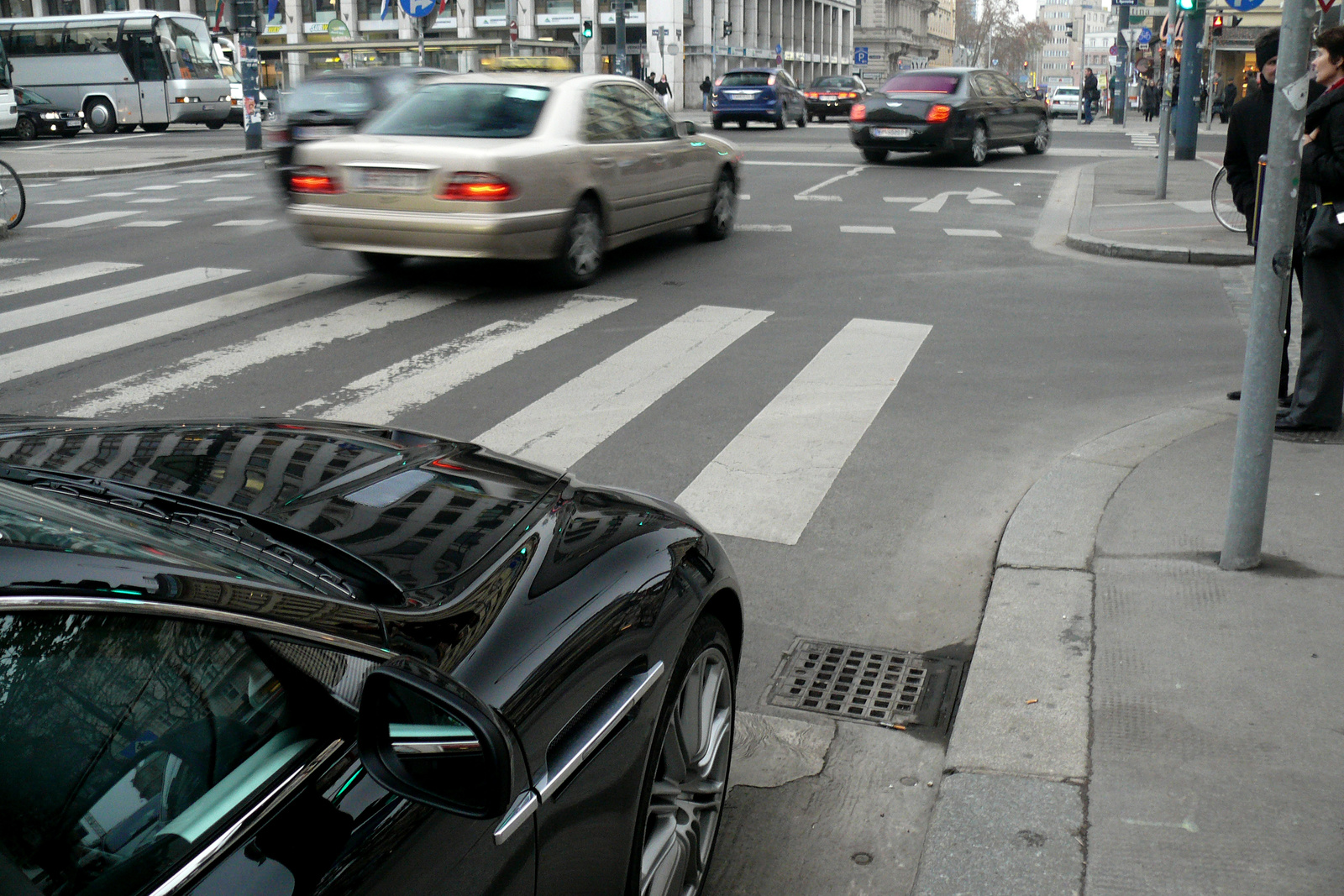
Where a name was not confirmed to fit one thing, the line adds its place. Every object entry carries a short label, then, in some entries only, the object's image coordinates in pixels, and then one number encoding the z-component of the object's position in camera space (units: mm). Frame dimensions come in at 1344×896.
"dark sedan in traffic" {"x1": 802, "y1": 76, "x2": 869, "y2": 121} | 43969
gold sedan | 9406
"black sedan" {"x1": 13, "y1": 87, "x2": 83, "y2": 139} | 33969
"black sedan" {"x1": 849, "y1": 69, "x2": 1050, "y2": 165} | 21781
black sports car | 1439
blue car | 35781
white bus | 38000
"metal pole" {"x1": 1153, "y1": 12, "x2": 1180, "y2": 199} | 15812
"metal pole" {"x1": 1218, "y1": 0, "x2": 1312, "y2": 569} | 4059
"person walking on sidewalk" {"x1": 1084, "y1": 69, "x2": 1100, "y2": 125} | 47269
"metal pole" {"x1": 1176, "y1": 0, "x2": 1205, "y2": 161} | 23359
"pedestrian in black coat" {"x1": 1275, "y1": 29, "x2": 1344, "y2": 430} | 5570
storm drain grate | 3842
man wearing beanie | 6562
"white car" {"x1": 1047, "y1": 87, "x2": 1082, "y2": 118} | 57875
